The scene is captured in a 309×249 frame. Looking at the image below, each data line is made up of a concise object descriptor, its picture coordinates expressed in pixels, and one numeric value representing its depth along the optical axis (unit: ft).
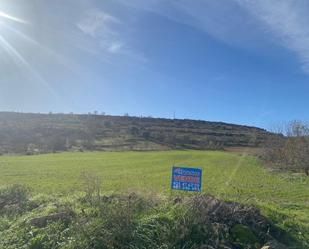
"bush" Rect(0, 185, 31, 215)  20.11
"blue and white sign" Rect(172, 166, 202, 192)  20.28
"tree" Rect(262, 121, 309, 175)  72.31
